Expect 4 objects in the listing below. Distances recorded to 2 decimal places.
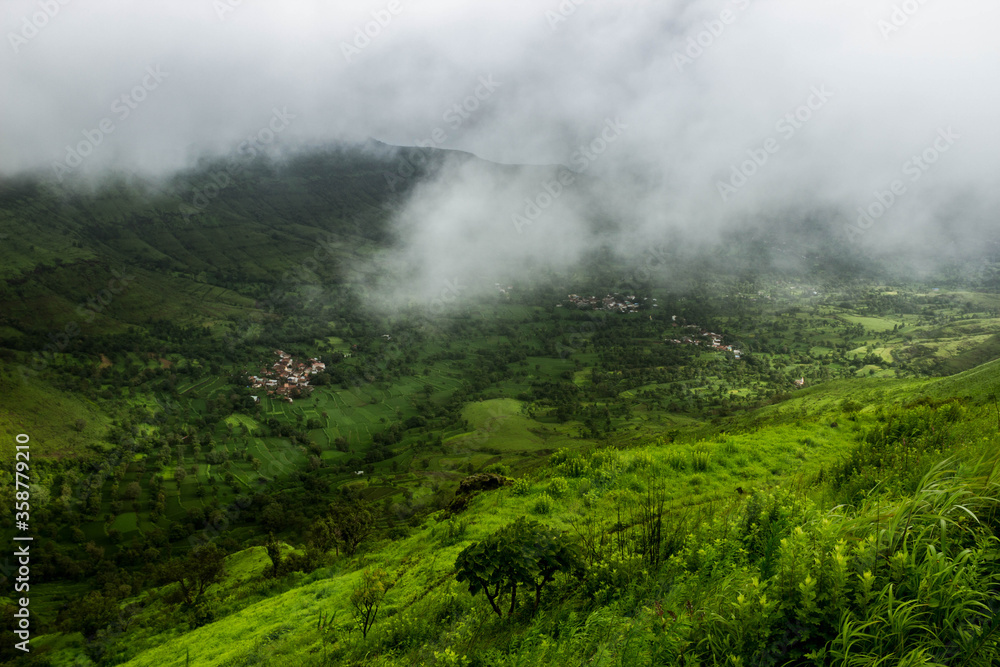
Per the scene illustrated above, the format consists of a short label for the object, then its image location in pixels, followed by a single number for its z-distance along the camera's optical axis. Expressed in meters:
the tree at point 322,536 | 32.30
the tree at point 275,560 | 28.31
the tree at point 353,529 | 29.69
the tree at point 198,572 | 34.44
